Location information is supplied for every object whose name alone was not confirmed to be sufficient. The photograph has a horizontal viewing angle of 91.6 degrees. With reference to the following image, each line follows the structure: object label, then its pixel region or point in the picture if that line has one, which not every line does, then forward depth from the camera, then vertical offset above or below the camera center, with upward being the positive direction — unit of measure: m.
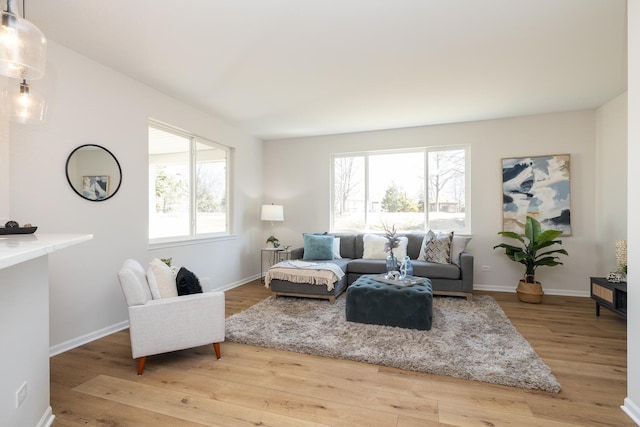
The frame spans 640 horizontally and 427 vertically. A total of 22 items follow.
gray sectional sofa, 4.33 -0.94
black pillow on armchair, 2.68 -0.61
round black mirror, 2.96 +0.40
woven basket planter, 4.29 -1.10
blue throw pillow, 5.05 -0.56
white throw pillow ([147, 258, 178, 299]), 2.63 -0.59
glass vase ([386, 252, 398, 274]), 3.73 -0.60
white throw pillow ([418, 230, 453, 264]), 4.66 -0.53
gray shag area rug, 2.40 -1.20
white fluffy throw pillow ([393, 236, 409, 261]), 4.96 -0.59
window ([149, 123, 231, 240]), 4.03 +0.40
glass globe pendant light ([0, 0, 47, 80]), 1.36 +0.76
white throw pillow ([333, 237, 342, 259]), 5.23 -0.58
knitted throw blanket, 4.24 -0.83
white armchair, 2.40 -0.86
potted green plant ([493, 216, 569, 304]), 4.31 -0.58
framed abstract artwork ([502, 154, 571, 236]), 4.68 +0.33
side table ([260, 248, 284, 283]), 5.95 -0.87
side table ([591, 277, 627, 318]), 3.19 -0.88
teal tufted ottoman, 3.20 -0.97
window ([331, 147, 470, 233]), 5.33 +0.42
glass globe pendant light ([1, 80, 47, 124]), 1.89 +0.68
